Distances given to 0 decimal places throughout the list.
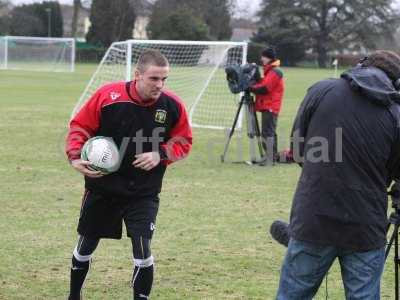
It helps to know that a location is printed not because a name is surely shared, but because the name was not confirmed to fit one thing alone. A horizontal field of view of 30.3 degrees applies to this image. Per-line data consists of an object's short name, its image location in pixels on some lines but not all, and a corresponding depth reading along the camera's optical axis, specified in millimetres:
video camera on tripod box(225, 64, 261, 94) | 12766
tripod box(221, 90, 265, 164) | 13172
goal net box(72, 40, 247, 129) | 18828
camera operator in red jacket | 12719
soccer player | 5168
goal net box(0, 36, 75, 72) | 51531
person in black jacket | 3918
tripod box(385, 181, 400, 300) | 4363
